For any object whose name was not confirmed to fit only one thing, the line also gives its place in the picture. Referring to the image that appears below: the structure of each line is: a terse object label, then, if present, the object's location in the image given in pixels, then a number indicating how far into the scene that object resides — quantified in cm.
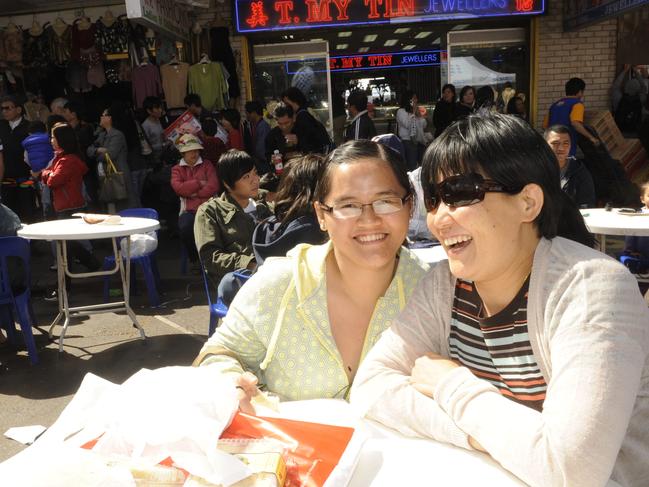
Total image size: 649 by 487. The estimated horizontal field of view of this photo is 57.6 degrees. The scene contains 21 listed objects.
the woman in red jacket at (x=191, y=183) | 665
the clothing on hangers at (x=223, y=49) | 948
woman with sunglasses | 113
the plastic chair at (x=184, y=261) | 707
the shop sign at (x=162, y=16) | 640
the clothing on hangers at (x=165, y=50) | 961
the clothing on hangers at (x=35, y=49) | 968
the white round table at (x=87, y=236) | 450
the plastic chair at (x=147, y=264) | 585
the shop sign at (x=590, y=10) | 723
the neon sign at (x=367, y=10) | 916
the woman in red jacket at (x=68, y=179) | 617
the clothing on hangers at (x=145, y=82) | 927
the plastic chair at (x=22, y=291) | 450
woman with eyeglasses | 181
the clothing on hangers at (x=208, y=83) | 927
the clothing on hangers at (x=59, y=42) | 947
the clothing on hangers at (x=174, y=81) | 937
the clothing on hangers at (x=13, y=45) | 949
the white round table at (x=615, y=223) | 398
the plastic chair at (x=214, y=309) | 383
